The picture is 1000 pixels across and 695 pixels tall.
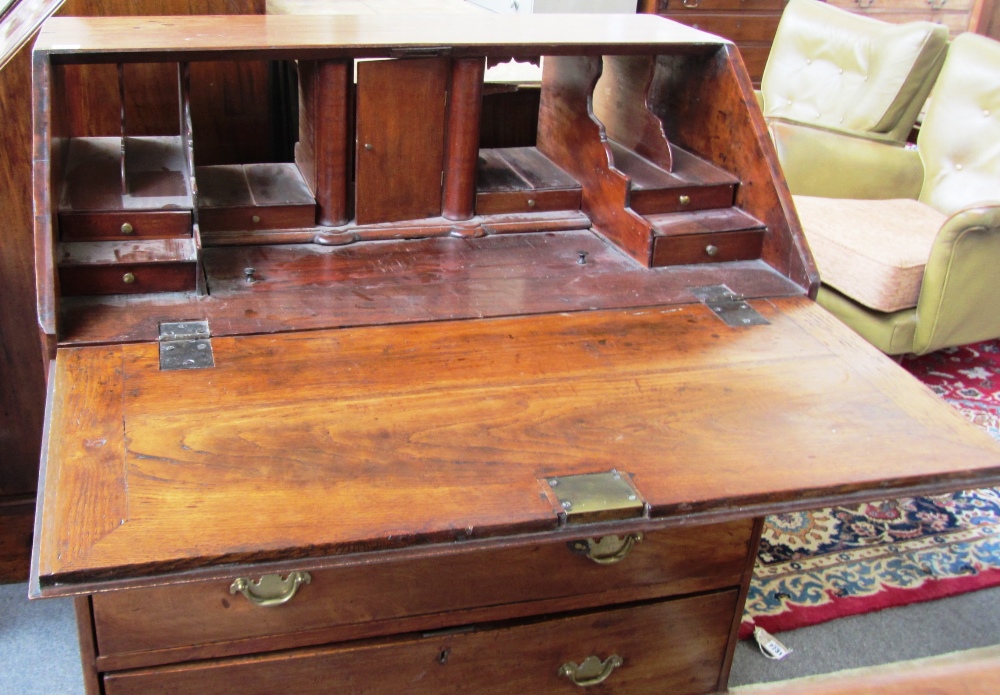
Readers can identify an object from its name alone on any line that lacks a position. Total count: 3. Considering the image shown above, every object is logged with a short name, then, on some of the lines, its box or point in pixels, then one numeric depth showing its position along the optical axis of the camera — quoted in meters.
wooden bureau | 1.09
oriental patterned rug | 2.06
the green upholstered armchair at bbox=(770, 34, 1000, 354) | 2.64
